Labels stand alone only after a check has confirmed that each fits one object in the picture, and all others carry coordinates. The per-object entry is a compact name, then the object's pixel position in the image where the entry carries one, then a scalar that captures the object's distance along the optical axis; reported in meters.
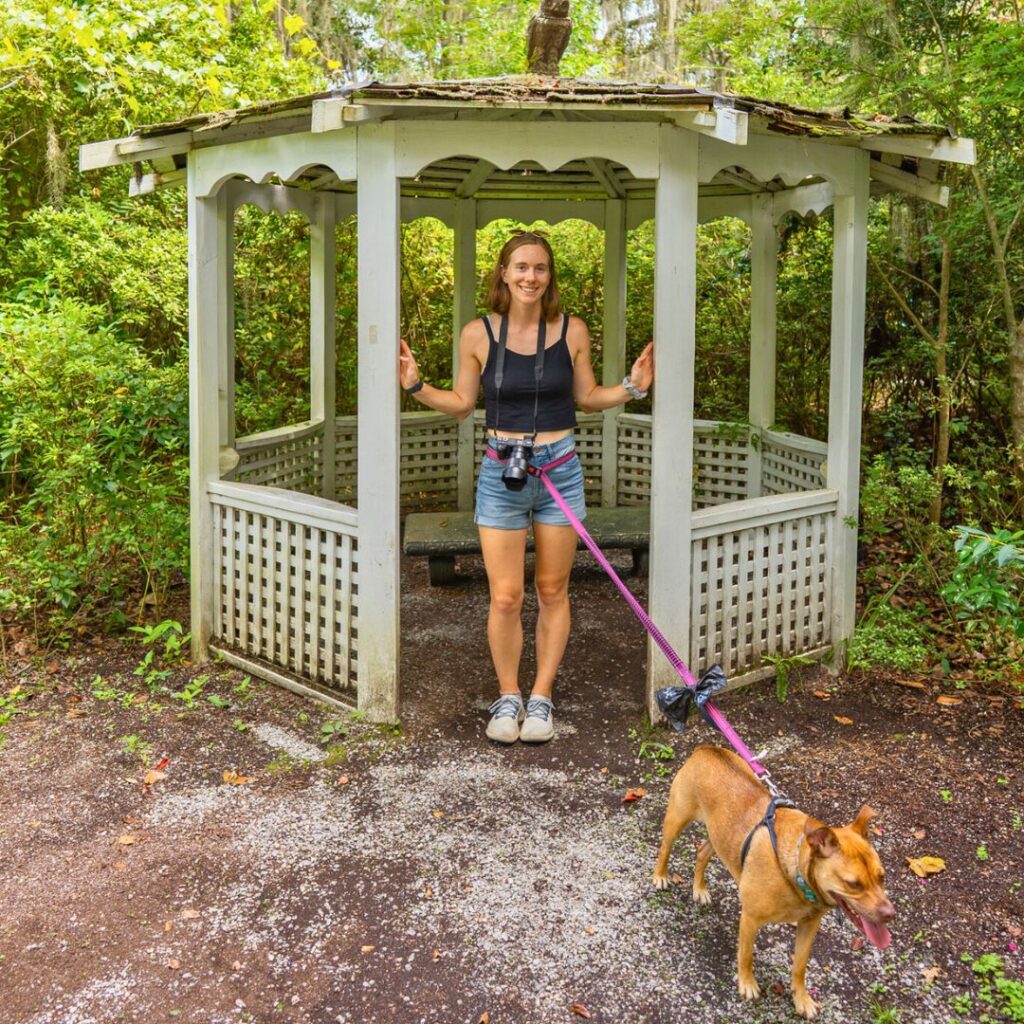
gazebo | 4.52
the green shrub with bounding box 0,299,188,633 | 6.04
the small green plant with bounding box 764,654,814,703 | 5.22
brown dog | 2.46
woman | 4.54
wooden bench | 6.62
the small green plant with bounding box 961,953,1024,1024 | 2.95
